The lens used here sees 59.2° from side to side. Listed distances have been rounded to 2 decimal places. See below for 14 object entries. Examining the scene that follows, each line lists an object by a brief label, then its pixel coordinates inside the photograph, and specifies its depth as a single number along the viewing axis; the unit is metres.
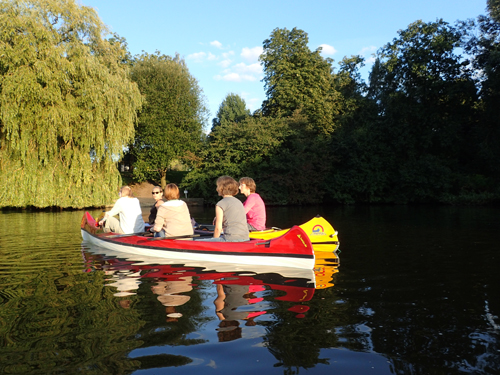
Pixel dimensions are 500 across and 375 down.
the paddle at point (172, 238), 7.40
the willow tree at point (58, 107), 17.94
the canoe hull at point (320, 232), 8.41
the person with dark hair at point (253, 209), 7.87
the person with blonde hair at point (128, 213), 8.86
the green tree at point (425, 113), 28.27
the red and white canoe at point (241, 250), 6.32
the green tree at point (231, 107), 55.05
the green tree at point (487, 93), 25.66
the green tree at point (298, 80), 32.19
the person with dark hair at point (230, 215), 6.64
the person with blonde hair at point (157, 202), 8.30
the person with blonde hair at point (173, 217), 7.21
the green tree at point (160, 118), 34.72
